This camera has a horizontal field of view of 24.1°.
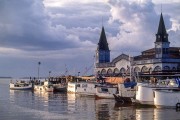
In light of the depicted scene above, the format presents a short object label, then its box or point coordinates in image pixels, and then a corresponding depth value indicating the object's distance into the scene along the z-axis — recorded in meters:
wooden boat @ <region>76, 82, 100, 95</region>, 98.00
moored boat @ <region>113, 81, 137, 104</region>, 72.09
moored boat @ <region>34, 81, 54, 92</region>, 130.25
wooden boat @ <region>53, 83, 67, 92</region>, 127.41
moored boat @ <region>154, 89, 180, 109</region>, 60.00
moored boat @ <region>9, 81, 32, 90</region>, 149.62
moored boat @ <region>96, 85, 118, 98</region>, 86.12
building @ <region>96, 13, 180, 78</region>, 136.00
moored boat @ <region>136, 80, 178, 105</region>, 63.51
